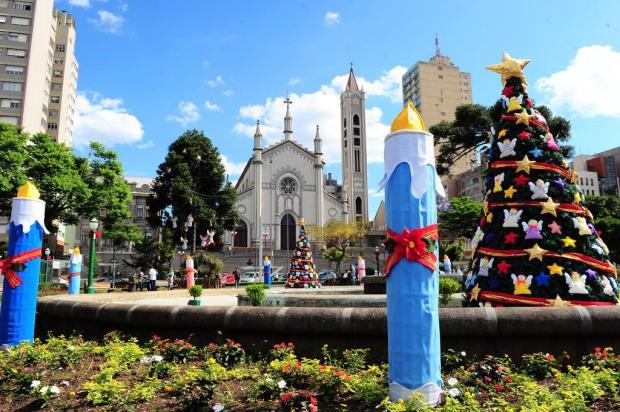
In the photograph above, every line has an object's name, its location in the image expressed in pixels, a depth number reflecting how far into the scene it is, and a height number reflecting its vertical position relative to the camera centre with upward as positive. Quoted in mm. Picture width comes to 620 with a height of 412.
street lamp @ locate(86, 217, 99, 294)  16584 +927
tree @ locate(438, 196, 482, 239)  40344 +4786
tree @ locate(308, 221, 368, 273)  47188 +4076
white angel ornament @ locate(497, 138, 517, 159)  7771 +2122
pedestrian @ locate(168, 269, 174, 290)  24969 -396
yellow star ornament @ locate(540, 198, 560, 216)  7125 +972
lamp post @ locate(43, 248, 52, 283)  24897 +181
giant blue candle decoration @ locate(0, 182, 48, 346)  7059 +74
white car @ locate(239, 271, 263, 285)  32594 -427
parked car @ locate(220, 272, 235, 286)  30359 -523
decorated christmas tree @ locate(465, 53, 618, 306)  6672 +628
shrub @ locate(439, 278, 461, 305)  9484 -464
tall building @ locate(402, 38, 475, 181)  104438 +42503
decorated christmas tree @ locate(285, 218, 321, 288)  21375 +124
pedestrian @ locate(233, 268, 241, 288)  28191 -287
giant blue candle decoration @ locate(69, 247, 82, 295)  17203 +108
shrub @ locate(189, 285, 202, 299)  12403 -475
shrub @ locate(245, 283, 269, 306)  11062 -513
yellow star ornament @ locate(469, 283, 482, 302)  7175 -382
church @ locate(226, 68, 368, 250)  55281 +9654
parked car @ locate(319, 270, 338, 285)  32719 -536
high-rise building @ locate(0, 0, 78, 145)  48938 +24404
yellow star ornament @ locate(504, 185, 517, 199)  7452 +1277
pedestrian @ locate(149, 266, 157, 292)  22922 -299
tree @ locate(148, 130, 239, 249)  41031 +7973
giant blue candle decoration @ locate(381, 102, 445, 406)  3920 +65
